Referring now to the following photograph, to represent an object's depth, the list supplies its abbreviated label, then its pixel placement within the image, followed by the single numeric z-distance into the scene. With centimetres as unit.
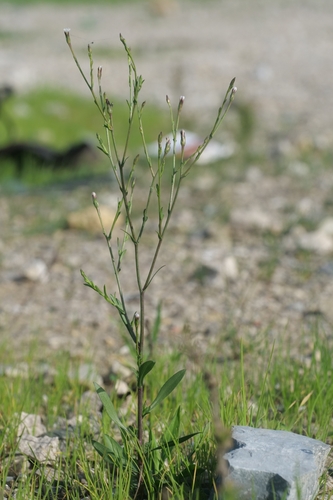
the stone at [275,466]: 304
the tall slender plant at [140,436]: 333
